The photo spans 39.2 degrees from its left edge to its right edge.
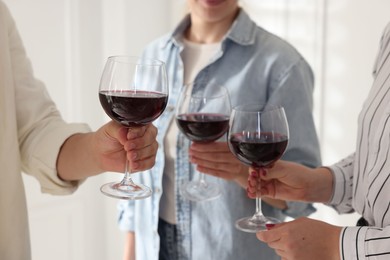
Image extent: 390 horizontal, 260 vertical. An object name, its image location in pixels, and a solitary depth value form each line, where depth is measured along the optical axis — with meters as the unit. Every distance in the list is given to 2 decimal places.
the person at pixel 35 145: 1.08
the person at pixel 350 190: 0.93
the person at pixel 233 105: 1.52
